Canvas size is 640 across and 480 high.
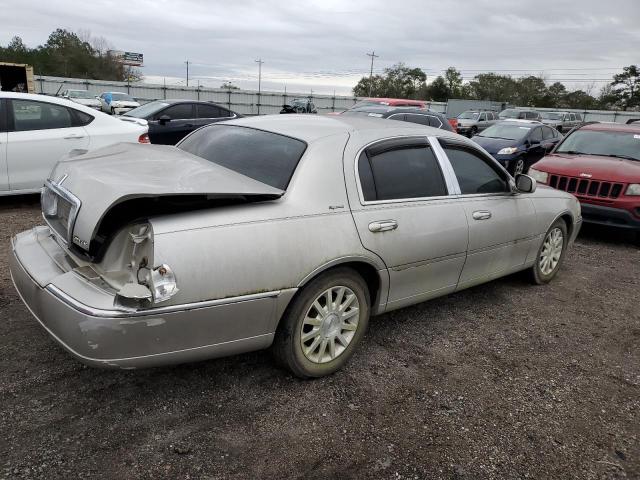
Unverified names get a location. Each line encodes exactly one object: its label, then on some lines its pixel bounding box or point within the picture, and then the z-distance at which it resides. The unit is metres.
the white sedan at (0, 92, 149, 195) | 6.16
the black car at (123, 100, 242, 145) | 10.44
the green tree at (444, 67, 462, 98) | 70.25
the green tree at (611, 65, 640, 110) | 57.97
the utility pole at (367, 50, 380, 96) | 74.94
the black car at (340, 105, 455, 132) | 12.13
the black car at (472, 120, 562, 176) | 11.41
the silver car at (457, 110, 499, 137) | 23.42
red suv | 6.77
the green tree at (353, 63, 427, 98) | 72.44
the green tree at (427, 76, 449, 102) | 69.94
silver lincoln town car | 2.40
